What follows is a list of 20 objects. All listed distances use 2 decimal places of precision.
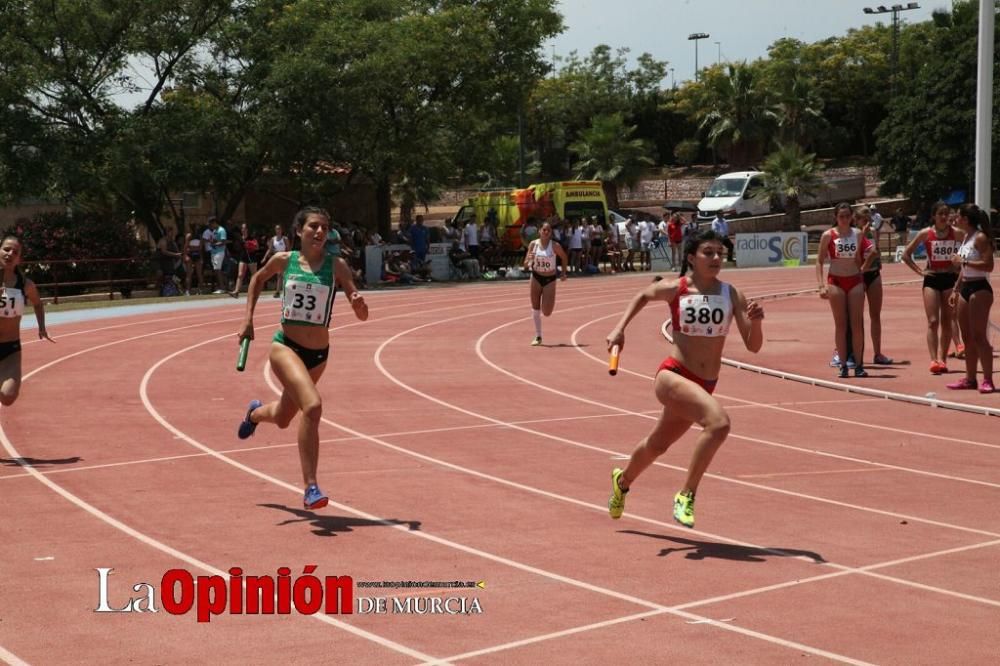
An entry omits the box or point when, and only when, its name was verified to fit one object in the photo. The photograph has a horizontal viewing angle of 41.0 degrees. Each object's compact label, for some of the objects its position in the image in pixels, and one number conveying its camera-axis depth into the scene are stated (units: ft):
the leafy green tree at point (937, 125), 184.85
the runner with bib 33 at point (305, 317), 28.40
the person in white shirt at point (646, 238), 135.95
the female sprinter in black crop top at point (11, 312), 35.78
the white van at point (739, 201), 189.88
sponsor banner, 141.38
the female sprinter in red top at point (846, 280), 51.31
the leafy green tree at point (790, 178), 180.96
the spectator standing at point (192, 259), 106.01
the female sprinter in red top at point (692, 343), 26.09
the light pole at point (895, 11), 222.97
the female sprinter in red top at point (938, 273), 50.60
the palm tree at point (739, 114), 231.50
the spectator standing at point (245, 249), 108.78
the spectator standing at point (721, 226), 133.59
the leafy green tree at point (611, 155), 215.10
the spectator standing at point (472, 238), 124.98
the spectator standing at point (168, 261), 105.70
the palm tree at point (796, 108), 230.68
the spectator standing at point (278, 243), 100.53
